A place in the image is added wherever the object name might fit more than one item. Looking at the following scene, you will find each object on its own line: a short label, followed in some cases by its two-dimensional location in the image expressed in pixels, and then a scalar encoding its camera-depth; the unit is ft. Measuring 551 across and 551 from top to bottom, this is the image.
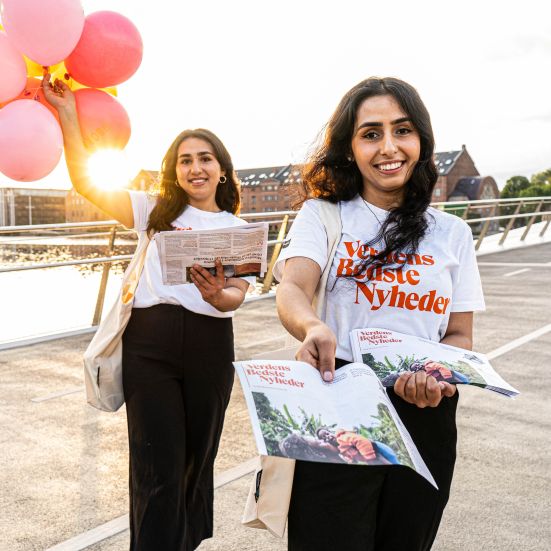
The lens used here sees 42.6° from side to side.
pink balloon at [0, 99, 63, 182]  8.22
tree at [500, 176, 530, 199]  360.07
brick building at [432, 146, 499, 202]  301.41
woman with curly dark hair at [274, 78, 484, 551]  5.09
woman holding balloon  8.02
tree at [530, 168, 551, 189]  349.00
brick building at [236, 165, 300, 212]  251.95
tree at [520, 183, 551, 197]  320.91
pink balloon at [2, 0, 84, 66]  8.28
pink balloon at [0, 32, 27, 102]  8.42
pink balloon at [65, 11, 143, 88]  8.91
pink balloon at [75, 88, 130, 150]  8.91
